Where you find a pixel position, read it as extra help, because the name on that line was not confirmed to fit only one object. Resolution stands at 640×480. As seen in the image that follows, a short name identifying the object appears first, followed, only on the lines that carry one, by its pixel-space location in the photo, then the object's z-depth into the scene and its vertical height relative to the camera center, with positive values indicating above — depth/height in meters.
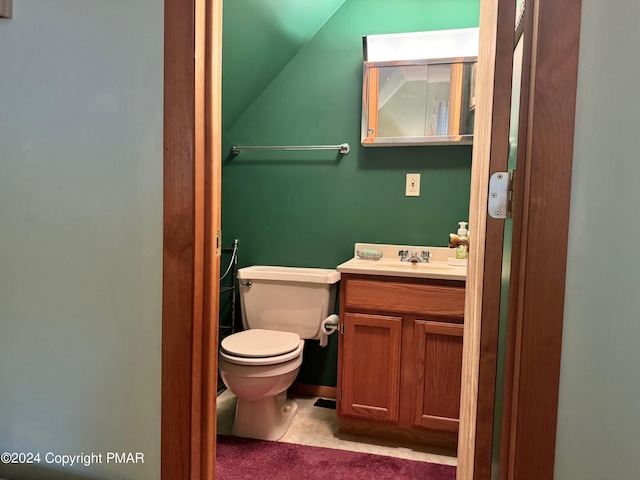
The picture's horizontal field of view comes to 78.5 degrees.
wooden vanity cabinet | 1.76 -0.68
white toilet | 1.80 -0.67
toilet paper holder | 2.07 -0.64
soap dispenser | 2.02 -0.20
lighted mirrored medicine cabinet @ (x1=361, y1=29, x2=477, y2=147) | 2.04 +0.62
